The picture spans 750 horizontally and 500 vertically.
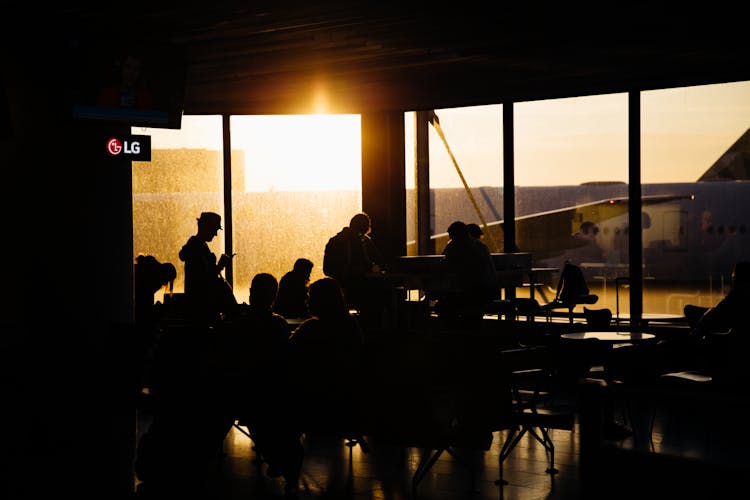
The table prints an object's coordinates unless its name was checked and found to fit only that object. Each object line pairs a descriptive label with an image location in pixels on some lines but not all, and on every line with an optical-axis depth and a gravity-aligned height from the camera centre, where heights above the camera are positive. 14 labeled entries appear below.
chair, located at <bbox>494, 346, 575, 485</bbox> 6.61 -1.06
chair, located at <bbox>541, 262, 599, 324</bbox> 12.62 -0.58
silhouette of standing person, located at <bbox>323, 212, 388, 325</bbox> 12.31 -0.16
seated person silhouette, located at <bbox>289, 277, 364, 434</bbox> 6.64 -0.76
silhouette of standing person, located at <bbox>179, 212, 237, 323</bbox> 8.72 -0.24
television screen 7.47 +1.23
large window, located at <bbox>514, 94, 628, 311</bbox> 12.98 +0.74
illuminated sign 7.85 +0.78
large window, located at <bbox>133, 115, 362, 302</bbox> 14.78 +0.87
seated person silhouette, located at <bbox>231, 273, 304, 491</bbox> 6.59 -0.84
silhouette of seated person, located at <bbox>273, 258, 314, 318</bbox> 10.25 -0.46
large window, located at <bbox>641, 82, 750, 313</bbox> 12.10 +0.62
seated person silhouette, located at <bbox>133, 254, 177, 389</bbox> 7.03 -0.38
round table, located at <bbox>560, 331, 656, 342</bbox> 8.30 -0.75
